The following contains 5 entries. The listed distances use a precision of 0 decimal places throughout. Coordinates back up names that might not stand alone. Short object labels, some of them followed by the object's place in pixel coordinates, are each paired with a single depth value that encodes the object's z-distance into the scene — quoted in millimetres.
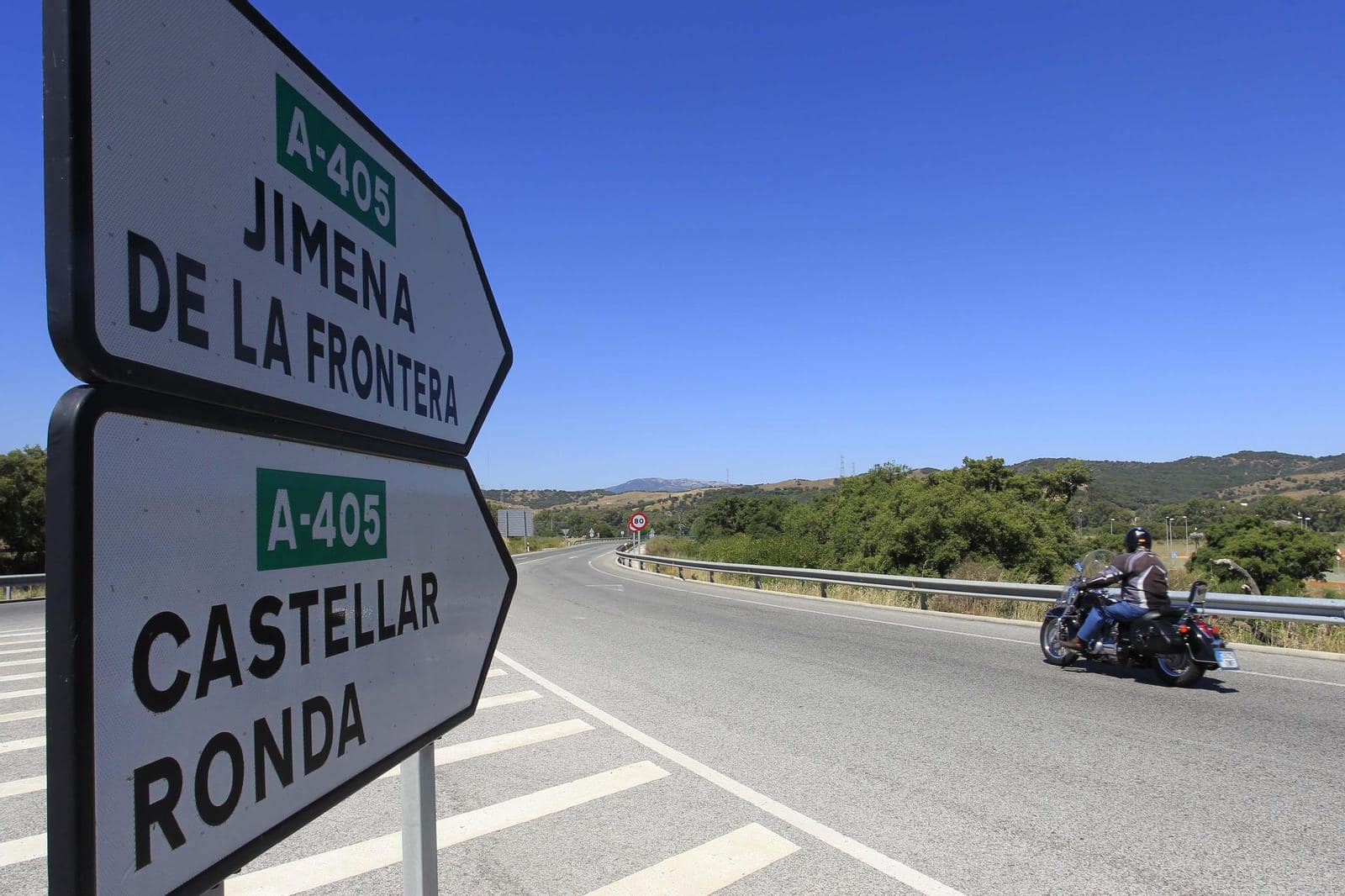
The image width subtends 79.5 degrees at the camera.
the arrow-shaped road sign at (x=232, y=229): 1134
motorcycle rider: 9469
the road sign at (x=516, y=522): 56188
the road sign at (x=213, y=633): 1095
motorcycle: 8758
